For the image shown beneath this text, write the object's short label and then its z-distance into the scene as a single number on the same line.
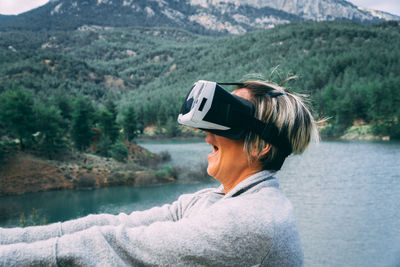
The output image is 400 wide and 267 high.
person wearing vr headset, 0.75
